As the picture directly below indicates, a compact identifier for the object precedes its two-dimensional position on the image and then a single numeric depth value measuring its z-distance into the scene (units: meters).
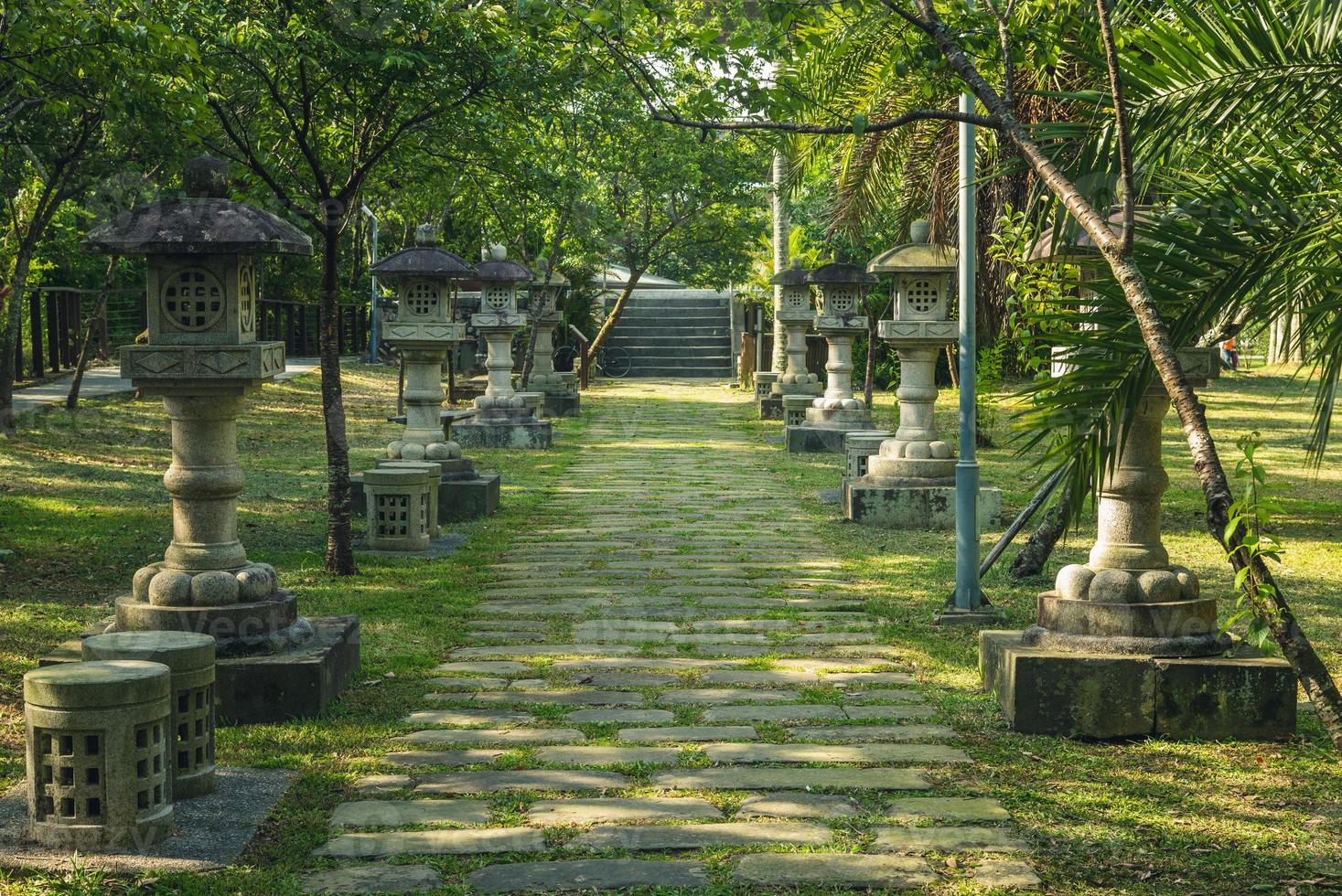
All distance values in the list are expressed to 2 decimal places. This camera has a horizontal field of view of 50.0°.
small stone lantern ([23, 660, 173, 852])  4.31
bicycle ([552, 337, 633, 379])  33.72
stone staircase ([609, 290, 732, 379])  34.16
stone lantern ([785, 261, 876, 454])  17.86
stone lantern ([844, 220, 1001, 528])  11.91
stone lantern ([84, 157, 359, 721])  5.95
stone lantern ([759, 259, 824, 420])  21.56
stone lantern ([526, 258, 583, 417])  22.55
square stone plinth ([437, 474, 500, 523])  11.96
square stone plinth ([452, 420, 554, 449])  18.00
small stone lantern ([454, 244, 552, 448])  18.03
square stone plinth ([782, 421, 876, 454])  17.78
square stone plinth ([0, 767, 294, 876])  4.26
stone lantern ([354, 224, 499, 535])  12.05
